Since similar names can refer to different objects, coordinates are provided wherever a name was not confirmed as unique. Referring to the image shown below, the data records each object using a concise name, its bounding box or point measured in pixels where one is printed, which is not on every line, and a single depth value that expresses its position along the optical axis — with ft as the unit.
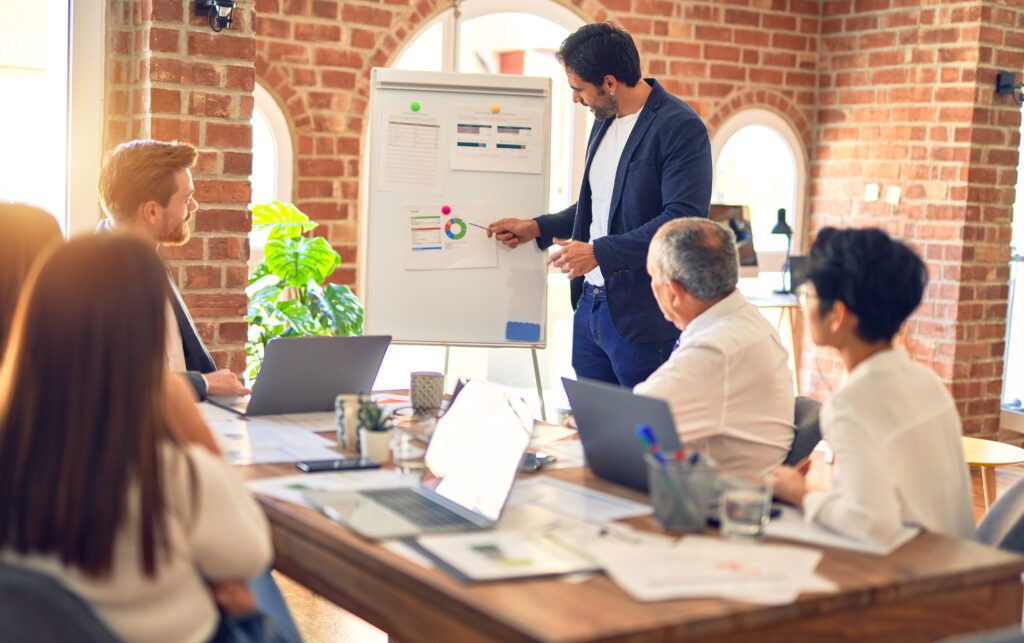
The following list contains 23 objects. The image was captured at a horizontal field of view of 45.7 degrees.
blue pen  6.27
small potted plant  7.67
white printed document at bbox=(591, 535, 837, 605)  5.10
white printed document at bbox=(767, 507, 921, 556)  5.87
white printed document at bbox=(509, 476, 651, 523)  6.36
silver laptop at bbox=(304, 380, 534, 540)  6.09
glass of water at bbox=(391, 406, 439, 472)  7.73
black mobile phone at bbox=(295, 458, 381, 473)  7.27
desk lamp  20.93
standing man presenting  11.27
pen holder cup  6.01
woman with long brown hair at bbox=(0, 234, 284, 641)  4.66
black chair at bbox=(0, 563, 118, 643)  4.48
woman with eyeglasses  6.00
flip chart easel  13.67
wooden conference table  4.78
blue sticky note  14.01
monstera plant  15.29
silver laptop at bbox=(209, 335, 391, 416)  8.80
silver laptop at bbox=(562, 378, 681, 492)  6.46
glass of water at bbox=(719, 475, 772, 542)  5.87
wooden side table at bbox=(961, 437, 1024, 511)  13.44
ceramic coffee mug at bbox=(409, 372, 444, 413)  9.27
